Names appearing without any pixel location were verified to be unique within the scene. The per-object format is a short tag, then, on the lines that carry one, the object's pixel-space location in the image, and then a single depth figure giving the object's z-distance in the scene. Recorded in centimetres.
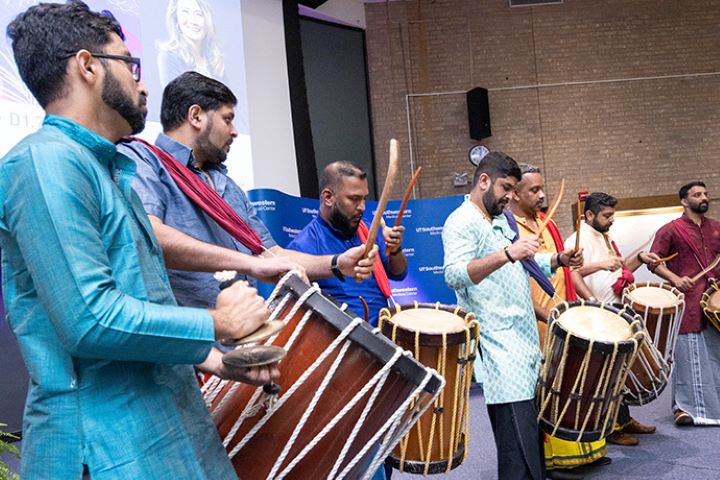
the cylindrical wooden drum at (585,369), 310
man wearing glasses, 106
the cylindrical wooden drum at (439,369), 274
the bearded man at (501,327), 314
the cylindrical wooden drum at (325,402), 140
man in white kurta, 514
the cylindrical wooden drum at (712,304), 533
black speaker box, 1032
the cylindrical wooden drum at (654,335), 421
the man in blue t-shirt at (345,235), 311
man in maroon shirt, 537
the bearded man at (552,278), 416
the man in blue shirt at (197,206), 171
